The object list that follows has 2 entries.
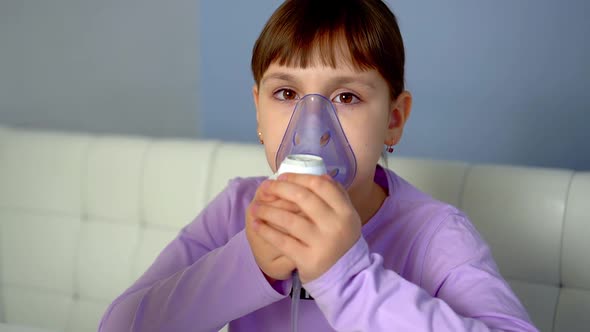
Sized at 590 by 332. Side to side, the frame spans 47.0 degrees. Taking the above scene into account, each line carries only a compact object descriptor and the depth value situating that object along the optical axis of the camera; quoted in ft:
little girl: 2.32
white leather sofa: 4.64
